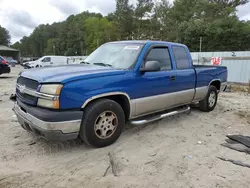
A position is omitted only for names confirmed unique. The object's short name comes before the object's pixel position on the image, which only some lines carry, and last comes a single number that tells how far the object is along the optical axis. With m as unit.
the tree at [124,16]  45.66
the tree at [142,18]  45.19
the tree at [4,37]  90.31
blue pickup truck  2.97
